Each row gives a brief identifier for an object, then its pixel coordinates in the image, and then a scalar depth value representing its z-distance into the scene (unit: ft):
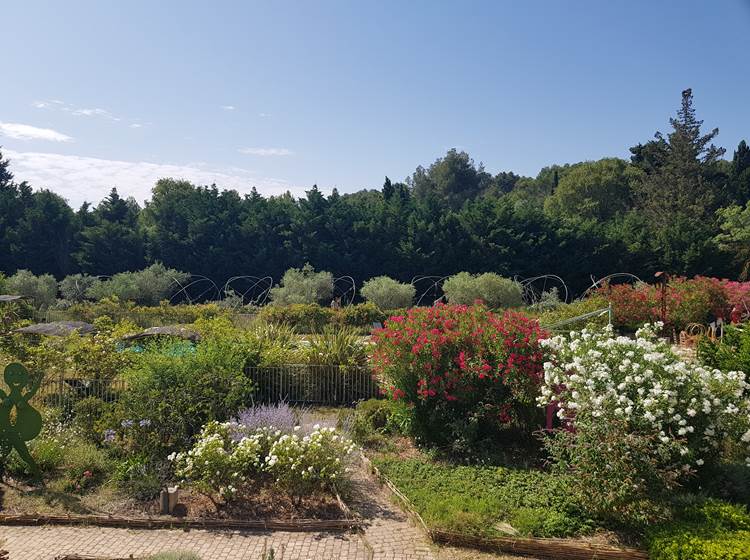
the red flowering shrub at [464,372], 20.77
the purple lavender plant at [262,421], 19.72
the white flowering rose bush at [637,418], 14.56
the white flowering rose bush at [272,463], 17.25
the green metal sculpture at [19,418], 18.71
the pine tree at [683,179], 99.50
